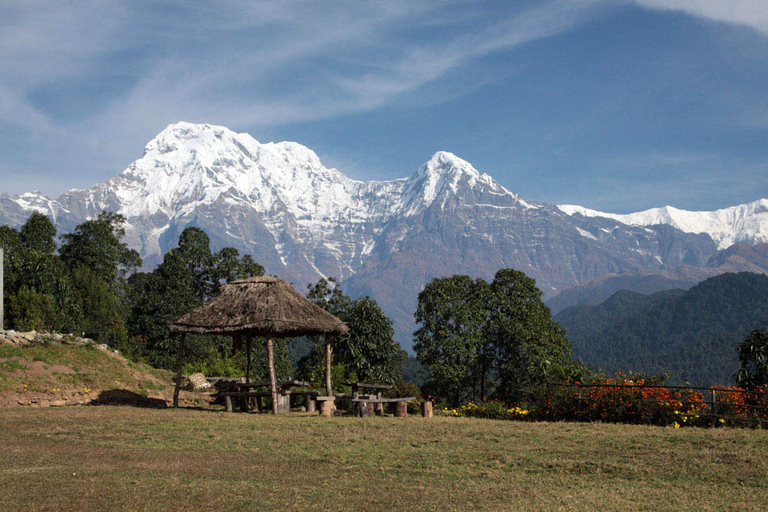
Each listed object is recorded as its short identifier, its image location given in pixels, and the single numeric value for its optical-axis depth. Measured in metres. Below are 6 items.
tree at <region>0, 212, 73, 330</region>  37.44
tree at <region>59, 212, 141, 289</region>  53.47
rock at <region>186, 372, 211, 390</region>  27.75
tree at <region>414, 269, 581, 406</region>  33.41
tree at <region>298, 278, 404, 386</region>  32.78
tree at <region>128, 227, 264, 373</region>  45.81
